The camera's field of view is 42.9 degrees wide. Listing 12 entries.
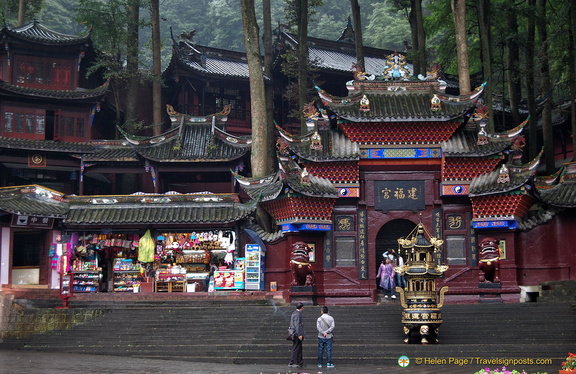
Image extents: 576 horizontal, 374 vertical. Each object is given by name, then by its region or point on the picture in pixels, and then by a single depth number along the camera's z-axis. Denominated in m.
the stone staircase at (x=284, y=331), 17.39
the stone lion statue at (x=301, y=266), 22.27
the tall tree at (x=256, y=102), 26.81
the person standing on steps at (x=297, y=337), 16.19
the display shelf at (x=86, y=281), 26.69
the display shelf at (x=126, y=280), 26.95
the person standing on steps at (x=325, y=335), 16.16
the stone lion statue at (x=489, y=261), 22.30
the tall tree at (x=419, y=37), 31.84
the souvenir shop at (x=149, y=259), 26.69
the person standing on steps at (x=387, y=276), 23.33
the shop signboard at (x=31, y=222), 26.03
